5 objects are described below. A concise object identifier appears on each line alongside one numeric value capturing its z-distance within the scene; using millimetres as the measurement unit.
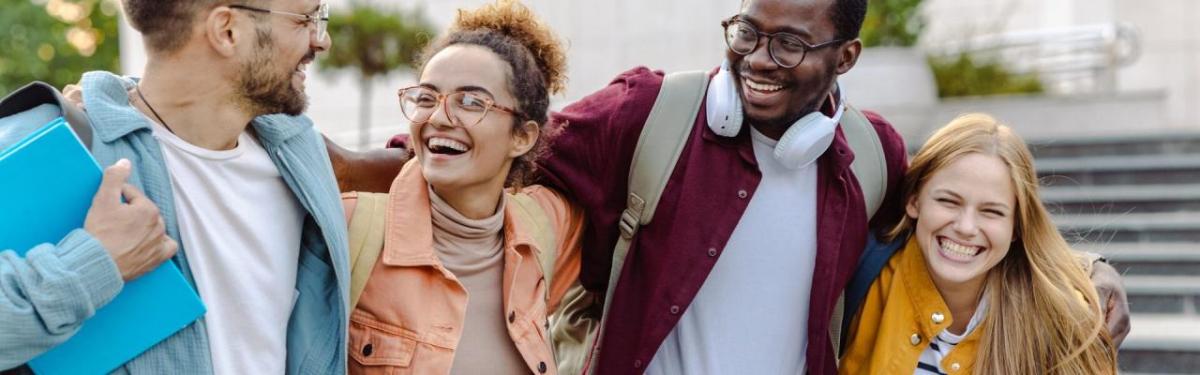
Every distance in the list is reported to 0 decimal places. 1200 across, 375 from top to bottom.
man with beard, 2197
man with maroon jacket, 3076
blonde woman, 3219
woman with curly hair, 2641
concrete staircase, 6227
